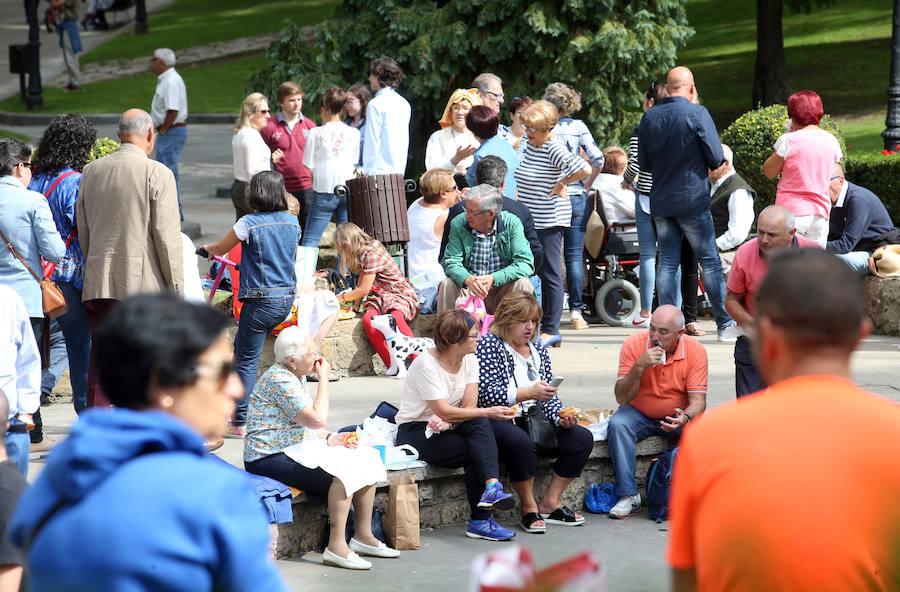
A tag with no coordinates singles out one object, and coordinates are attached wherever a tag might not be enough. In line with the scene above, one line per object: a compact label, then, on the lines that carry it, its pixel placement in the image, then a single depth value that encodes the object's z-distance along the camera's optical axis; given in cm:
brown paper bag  1261
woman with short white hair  1191
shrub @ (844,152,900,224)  2392
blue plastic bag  1415
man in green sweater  1630
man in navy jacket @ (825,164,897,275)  1823
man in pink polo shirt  1266
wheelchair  2131
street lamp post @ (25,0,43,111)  4578
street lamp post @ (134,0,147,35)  6612
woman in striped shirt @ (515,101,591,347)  1803
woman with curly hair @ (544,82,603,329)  1975
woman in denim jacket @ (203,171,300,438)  1398
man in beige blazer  1287
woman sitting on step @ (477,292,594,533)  1336
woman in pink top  1705
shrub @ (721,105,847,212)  2511
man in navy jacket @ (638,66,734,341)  1712
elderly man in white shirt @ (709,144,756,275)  1945
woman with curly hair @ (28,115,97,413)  1374
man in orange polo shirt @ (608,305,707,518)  1382
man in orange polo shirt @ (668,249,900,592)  460
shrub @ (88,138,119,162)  2231
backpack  1375
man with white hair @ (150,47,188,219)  2505
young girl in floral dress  1798
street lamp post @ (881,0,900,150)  2597
